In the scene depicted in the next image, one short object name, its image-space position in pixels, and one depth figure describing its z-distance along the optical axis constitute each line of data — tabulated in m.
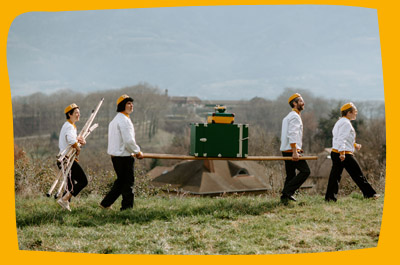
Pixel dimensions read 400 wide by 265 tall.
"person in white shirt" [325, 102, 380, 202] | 9.30
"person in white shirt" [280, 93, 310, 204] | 9.13
